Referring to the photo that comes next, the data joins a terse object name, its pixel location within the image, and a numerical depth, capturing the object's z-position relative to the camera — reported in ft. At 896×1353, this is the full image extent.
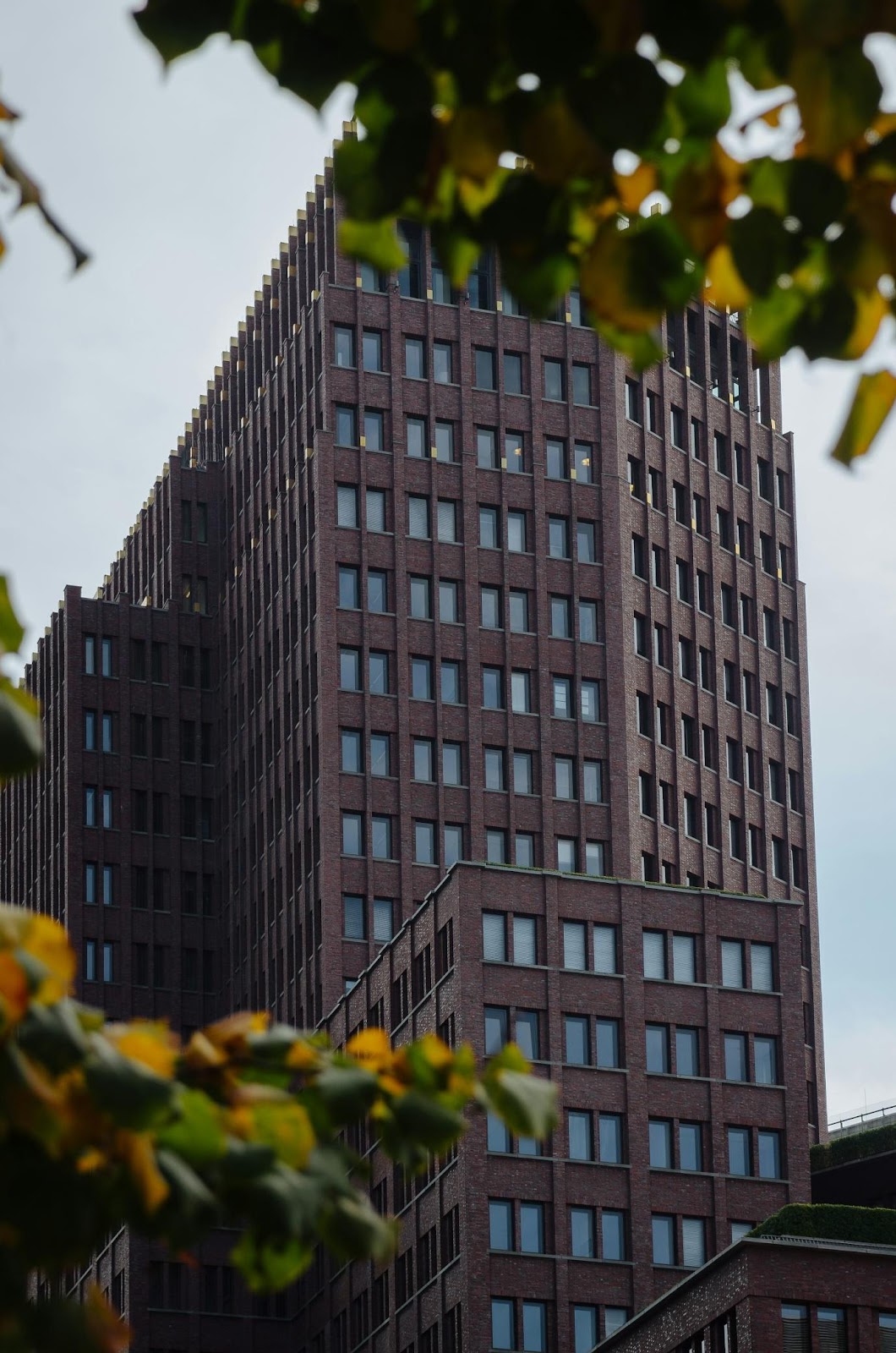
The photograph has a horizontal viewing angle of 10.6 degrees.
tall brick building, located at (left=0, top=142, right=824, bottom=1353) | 508.87
